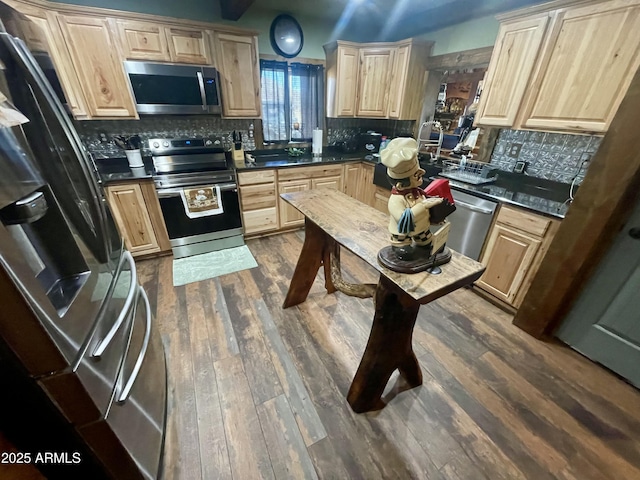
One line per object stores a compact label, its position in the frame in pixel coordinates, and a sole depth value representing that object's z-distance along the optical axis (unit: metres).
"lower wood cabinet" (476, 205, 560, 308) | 1.84
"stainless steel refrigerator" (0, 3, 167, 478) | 0.62
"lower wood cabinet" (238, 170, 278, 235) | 2.91
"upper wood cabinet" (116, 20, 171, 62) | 2.21
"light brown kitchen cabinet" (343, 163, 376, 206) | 3.40
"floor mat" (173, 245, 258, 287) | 2.53
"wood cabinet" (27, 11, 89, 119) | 2.01
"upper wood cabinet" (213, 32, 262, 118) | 2.57
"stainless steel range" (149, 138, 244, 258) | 2.54
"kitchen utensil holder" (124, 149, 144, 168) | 2.58
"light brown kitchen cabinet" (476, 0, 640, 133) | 1.56
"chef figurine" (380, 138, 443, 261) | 0.95
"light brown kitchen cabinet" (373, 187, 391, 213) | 3.21
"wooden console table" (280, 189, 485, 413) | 1.06
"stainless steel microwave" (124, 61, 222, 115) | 2.32
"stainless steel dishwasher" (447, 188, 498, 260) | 2.10
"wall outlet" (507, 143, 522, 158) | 2.38
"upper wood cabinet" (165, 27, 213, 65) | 2.36
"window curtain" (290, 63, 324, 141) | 3.32
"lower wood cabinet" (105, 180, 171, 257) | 2.39
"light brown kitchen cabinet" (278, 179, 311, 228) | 3.11
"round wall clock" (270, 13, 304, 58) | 2.96
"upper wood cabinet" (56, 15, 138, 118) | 2.10
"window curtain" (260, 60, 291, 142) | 3.14
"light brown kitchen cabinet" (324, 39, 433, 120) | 2.96
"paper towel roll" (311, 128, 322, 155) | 3.46
